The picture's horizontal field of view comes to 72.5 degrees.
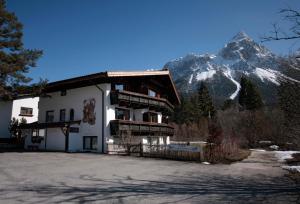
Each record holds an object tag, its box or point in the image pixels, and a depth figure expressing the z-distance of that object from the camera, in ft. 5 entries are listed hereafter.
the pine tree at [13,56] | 61.70
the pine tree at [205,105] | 184.22
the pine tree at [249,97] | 163.70
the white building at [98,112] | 62.98
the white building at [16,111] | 82.73
